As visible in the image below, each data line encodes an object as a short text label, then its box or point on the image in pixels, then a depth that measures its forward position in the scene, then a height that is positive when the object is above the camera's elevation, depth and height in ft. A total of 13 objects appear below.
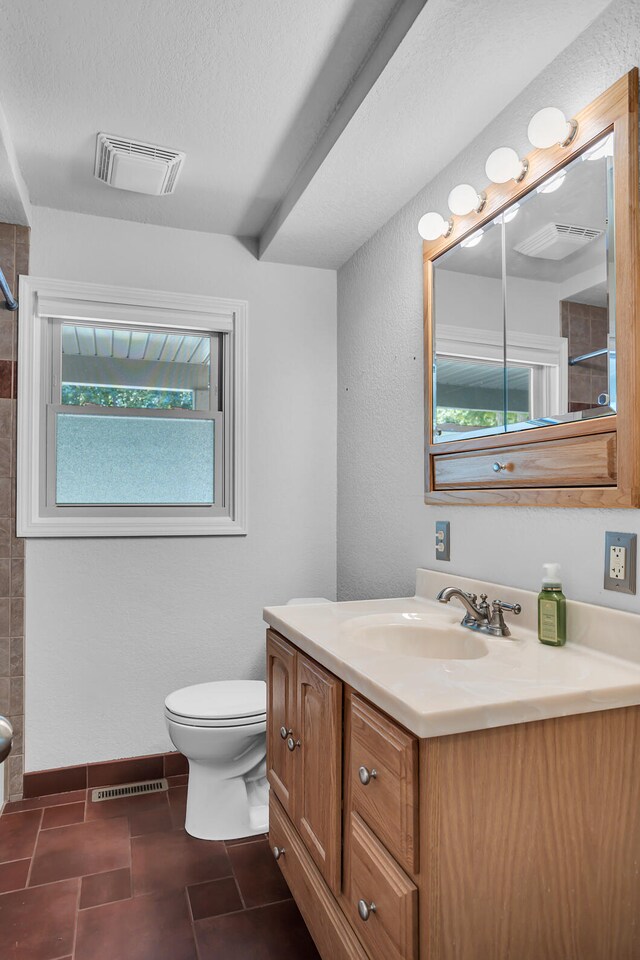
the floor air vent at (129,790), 7.91 -3.98
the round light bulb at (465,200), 5.74 +2.81
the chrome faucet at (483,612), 4.98 -1.03
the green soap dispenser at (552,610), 4.51 -0.90
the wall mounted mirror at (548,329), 4.19 +1.37
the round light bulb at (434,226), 6.25 +2.79
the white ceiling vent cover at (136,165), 6.66 +3.79
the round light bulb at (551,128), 4.58 +2.79
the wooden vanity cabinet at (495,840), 3.18 -1.97
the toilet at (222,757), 6.68 -3.06
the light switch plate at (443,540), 6.48 -0.52
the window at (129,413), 8.12 +1.15
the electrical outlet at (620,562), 4.16 -0.50
